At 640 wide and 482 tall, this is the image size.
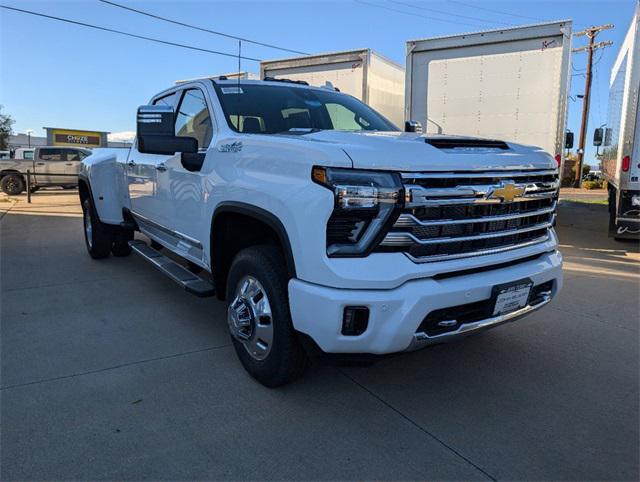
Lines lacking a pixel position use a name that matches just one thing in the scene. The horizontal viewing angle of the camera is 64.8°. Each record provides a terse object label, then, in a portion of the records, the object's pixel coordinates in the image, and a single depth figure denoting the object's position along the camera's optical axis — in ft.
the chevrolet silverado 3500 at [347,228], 7.98
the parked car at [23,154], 65.43
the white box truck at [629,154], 22.43
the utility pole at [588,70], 106.83
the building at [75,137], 125.18
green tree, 175.83
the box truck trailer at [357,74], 31.83
